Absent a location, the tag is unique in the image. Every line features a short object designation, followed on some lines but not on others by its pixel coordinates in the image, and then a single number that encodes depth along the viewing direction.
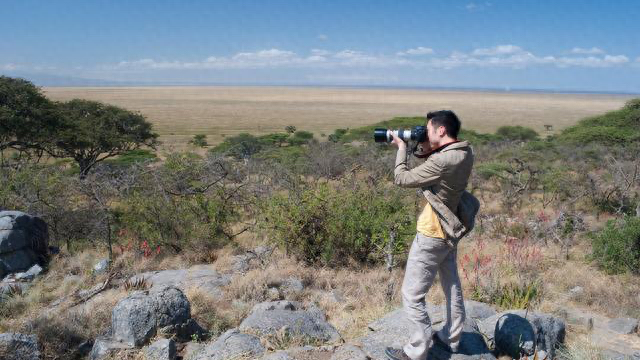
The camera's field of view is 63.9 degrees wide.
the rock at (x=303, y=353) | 3.87
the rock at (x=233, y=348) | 4.09
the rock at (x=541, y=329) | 4.17
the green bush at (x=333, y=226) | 7.34
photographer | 3.25
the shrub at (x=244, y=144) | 24.50
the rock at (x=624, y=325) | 4.94
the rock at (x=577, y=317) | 5.05
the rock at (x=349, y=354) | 3.67
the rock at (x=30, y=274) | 7.13
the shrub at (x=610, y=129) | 21.41
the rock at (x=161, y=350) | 4.33
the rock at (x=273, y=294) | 6.08
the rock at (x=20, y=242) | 7.26
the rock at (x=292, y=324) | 4.50
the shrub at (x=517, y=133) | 35.78
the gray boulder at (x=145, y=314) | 4.58
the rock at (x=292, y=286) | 6.27
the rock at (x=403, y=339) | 3.67
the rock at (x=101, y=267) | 7.28
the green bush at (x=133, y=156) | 22.21
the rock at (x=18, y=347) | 4.13
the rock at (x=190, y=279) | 6.30
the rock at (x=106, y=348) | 4.41
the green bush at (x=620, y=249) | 7.16
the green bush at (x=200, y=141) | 33.90
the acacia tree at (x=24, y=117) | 16.92
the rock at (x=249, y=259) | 7.25
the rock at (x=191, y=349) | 4.42
